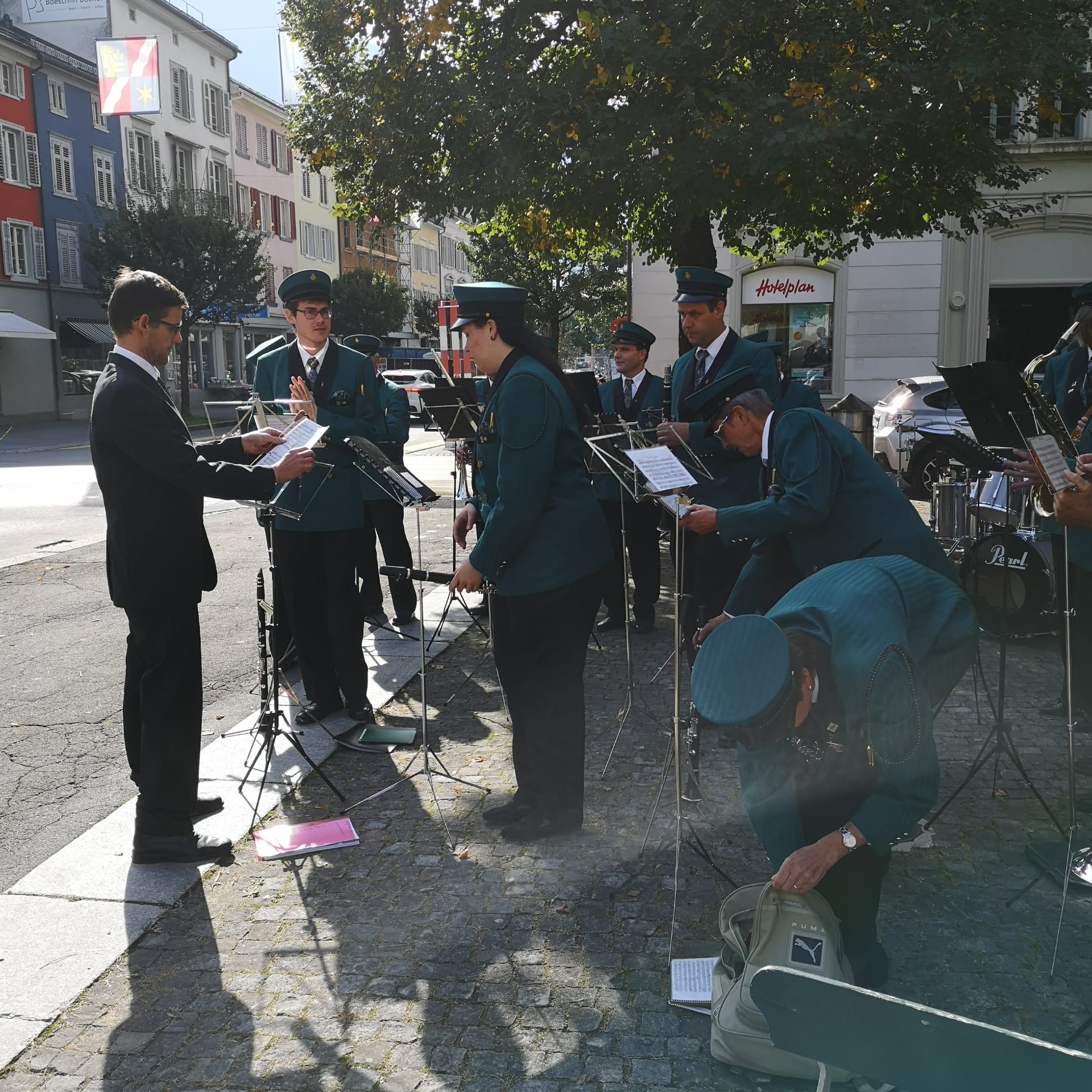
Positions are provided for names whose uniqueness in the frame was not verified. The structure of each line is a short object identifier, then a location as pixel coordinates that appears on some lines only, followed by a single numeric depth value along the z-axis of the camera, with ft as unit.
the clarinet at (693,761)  15.44
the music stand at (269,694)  16.42
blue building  129.29
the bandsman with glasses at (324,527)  19.43
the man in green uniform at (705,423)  18.92
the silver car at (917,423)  50.14
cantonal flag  106.42
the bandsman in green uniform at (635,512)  27.14
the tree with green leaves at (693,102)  32.12
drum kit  23.66
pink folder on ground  14.75
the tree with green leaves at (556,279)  117.91
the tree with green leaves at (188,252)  130.00
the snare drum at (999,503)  24.27
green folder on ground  19.04
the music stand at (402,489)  15.21
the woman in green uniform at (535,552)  14.07
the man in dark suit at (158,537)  13.82
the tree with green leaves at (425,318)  223.71
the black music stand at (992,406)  12.87
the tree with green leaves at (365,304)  188.14
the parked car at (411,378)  120.78
